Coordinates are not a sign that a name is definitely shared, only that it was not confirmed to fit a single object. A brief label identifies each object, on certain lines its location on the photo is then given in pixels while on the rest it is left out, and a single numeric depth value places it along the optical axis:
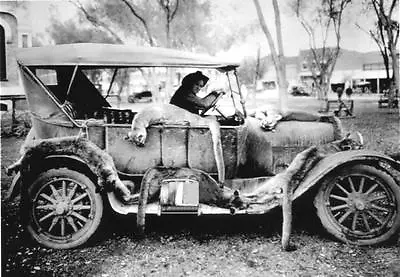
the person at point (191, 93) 3.12
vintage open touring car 2.50
